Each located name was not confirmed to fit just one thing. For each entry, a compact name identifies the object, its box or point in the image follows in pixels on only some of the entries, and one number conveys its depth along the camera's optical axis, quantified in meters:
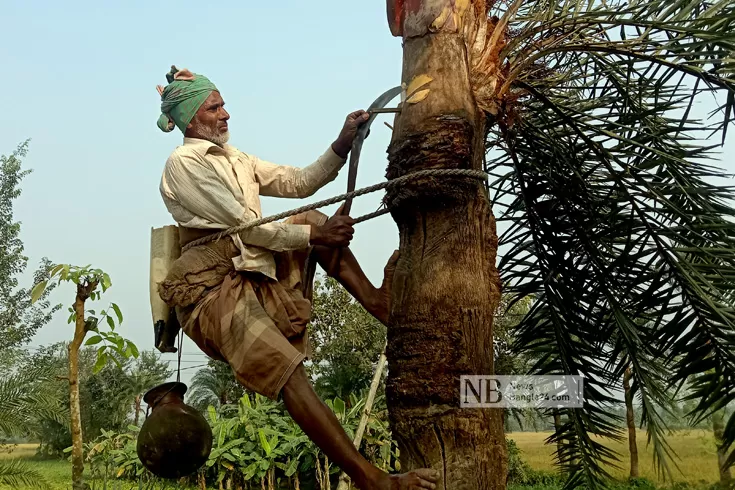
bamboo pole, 5.84
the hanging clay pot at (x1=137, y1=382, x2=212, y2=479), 2.79
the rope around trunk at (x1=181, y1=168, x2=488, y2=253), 2.37
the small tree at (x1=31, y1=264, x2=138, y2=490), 5.45
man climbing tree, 2.44
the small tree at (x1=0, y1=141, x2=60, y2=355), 15.95
